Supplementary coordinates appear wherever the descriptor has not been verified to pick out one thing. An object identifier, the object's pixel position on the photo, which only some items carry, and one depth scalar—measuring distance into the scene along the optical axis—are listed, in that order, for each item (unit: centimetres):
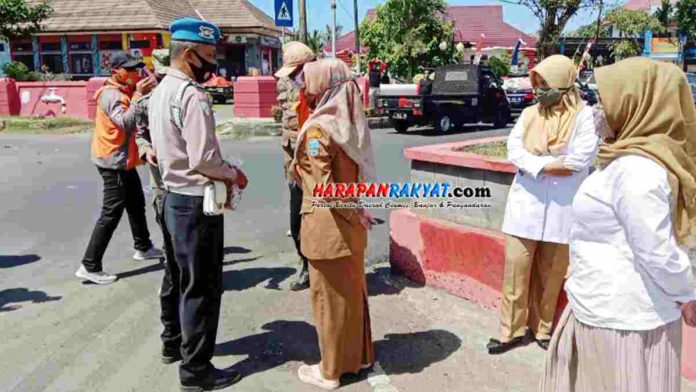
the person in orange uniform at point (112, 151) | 506
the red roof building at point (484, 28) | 3881
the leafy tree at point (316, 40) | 3968
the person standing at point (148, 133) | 463
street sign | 1232
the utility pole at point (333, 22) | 1484
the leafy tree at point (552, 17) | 1750
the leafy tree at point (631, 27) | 2896
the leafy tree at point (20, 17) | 1992
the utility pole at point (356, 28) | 2501
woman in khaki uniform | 321
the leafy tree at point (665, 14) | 3388
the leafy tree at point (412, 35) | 2362
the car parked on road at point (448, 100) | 1559
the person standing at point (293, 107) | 467
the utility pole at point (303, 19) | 1667
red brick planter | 443
